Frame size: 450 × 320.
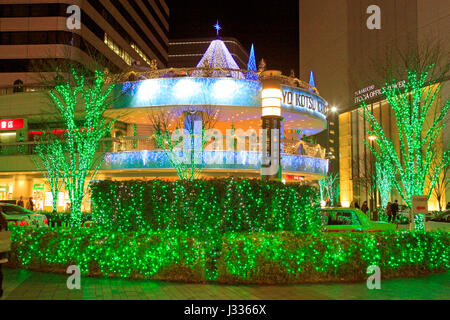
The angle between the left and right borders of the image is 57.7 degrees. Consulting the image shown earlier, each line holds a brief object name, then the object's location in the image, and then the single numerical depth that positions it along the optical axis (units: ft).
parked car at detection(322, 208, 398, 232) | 41.22
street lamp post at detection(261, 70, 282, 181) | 35.12
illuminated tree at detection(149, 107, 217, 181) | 74.59
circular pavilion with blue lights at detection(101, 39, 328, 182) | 83.05
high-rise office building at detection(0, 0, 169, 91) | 134.10
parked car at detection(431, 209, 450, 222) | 54.03
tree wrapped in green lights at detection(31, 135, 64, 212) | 69.50
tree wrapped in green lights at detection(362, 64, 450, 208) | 40.40
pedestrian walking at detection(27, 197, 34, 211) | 92.30
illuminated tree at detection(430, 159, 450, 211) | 110.87
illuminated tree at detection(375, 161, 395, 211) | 102.04
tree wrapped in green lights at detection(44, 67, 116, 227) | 39.29
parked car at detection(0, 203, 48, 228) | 53.83
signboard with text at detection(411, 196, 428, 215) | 35.42
